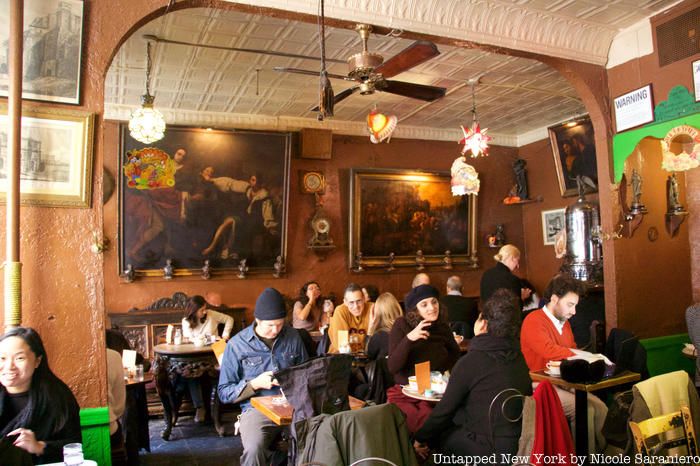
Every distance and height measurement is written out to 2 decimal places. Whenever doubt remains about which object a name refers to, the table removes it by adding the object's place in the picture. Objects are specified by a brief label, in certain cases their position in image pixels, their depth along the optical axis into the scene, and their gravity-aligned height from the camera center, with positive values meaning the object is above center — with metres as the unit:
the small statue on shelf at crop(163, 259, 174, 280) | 8.34 -0.14
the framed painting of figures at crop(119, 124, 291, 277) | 8.23 +0.95
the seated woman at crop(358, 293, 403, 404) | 5.05 -0.87
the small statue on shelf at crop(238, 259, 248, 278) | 8.83 -0.14
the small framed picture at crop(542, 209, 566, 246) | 9.98 +0.53
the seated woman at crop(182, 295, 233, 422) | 7.07 -0.92
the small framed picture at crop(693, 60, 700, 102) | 5.21 +1.63
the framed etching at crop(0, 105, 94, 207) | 3.61 +0.72
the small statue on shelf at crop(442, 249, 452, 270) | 10.34 -0.11
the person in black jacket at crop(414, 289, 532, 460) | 3.37 -0.88
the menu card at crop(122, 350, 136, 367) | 5.32 -0.93
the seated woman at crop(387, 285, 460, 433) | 4.59 -0.74
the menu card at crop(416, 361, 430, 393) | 4.16 -0.92
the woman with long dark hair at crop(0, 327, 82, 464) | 2.97 -0.77
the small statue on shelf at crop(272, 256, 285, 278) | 9.07 -0.14
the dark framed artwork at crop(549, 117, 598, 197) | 8.91 +1.65
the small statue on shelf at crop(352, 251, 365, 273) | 9.63 -0.09
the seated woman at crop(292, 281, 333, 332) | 8.45 -0.82
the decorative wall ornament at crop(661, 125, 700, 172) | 5.25 +0.96
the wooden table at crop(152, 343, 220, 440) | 6.55 -1.29
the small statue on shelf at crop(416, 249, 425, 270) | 10.10 -0.09
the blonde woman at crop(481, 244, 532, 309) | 6.55 -0.27
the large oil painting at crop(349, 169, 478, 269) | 9.72 +0.65
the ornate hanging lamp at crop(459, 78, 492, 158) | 6.88 +1.43
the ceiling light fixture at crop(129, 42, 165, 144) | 6.04 +1.53
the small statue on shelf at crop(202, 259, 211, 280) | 8.59 -0.15
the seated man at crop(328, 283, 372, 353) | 6.55 -0.72
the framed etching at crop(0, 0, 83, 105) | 3.63 +1.45
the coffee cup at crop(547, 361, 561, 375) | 4.56 -0.96
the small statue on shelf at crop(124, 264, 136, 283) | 8.14 -0.16
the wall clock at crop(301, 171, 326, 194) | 9.35 +1.29
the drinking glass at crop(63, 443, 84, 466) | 2.76 -0.97
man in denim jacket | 3.99 -0.75
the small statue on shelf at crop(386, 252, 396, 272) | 9.91 -0.07
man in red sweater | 4.85 -0.68
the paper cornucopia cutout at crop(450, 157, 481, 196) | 8.02 +1.09
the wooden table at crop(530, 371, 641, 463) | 3.91 -1.04
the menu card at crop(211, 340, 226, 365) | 4.82 -0.78
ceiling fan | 4.30 +1.53
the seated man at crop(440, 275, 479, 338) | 7.38 -0.82
